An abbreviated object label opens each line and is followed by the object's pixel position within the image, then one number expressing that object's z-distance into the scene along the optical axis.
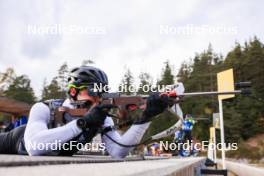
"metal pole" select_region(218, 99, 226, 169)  5.91
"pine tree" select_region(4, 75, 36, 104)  37.50
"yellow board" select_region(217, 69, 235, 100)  5.07
